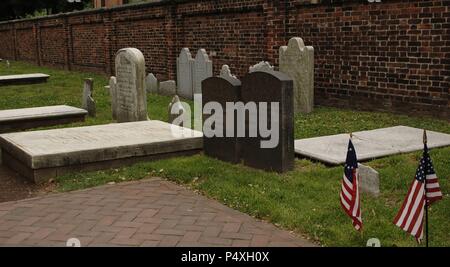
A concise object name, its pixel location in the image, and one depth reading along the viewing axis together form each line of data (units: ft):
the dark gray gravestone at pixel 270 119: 22.30
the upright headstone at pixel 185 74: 50.03
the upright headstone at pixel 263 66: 40.65
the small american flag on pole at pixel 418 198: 14.06
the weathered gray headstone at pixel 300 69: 36.88
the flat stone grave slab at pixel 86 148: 23.63
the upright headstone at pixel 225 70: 45.85
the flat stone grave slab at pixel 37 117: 36.58
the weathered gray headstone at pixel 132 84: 34.24
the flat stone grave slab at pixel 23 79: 64.64
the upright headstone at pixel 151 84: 53.83
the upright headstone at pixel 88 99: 40.68
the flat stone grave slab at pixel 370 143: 24.41
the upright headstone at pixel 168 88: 51.65
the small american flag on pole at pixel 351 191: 15.43
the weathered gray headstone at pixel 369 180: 19.30
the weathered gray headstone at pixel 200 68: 47.42
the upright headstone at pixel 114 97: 38.57
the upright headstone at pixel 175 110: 32.30
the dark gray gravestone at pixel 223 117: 24.86
